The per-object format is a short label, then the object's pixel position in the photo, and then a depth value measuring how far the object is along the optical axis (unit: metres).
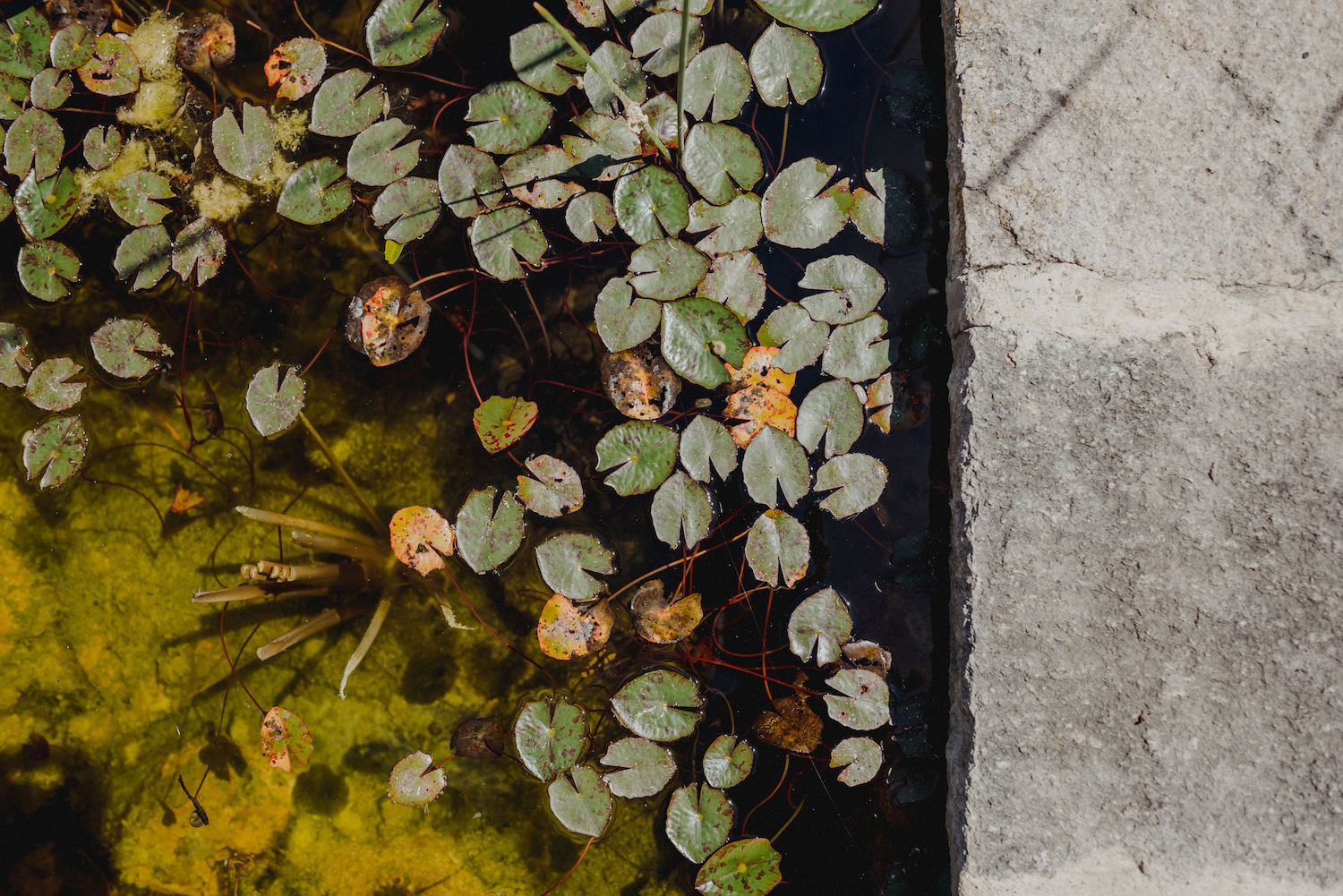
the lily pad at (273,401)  1.36
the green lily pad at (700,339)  1.31
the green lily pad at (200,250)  1.36
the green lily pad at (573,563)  1.33
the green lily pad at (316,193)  1.35
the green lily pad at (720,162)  1.31
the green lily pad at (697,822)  1.32
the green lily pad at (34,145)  1.37
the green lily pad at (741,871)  1.31
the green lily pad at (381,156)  1.34
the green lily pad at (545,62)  1.33
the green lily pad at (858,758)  1.31
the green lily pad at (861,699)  1.31
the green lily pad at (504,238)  1.33
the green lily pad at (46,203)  1.37
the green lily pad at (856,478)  1.31
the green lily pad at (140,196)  1.36
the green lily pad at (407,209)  1.34
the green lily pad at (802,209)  1.32
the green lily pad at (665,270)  1.31
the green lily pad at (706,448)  1.32
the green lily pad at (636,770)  1.32
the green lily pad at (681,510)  1.32
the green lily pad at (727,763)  1.32
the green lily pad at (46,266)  1.38
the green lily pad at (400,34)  1.34
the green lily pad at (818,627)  1.31
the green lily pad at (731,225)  1.32
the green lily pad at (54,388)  1.38
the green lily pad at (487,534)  1.34
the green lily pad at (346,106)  1.35
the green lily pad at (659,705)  1.32
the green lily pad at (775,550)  1.32
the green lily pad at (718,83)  1.31
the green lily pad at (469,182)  1.33
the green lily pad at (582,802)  1.33
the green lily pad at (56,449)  1.38
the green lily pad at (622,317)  1.31
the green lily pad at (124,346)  1.37
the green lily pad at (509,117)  1.33
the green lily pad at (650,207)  1.32
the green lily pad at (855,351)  1.31
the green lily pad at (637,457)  1.32
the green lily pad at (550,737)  1.33
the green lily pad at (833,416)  1.31
